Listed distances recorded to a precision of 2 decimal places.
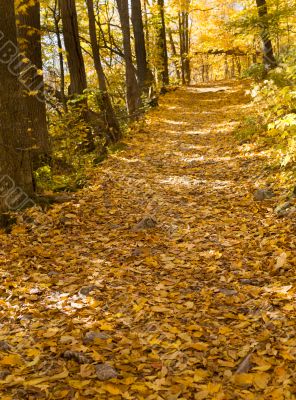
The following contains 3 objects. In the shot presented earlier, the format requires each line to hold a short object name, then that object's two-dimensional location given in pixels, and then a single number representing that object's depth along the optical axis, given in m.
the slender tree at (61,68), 13.10
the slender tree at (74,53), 10.63
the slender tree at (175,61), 25.16
